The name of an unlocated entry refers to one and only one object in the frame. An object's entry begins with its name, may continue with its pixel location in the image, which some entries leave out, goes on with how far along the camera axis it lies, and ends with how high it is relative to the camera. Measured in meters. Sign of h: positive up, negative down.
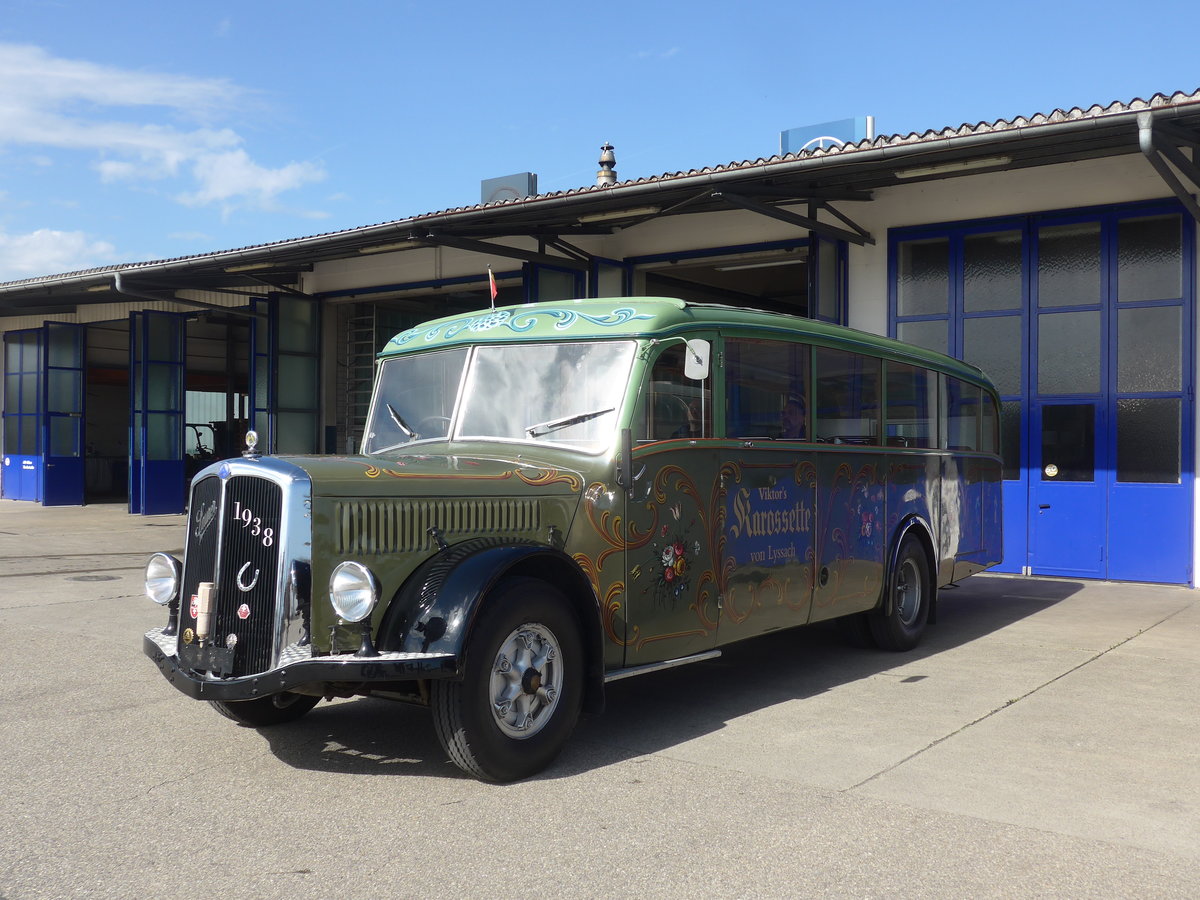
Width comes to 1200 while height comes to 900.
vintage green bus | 4.49 -0.31
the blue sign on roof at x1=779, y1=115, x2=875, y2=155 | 16.33 +5.24
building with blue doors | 11.52 +2.69
